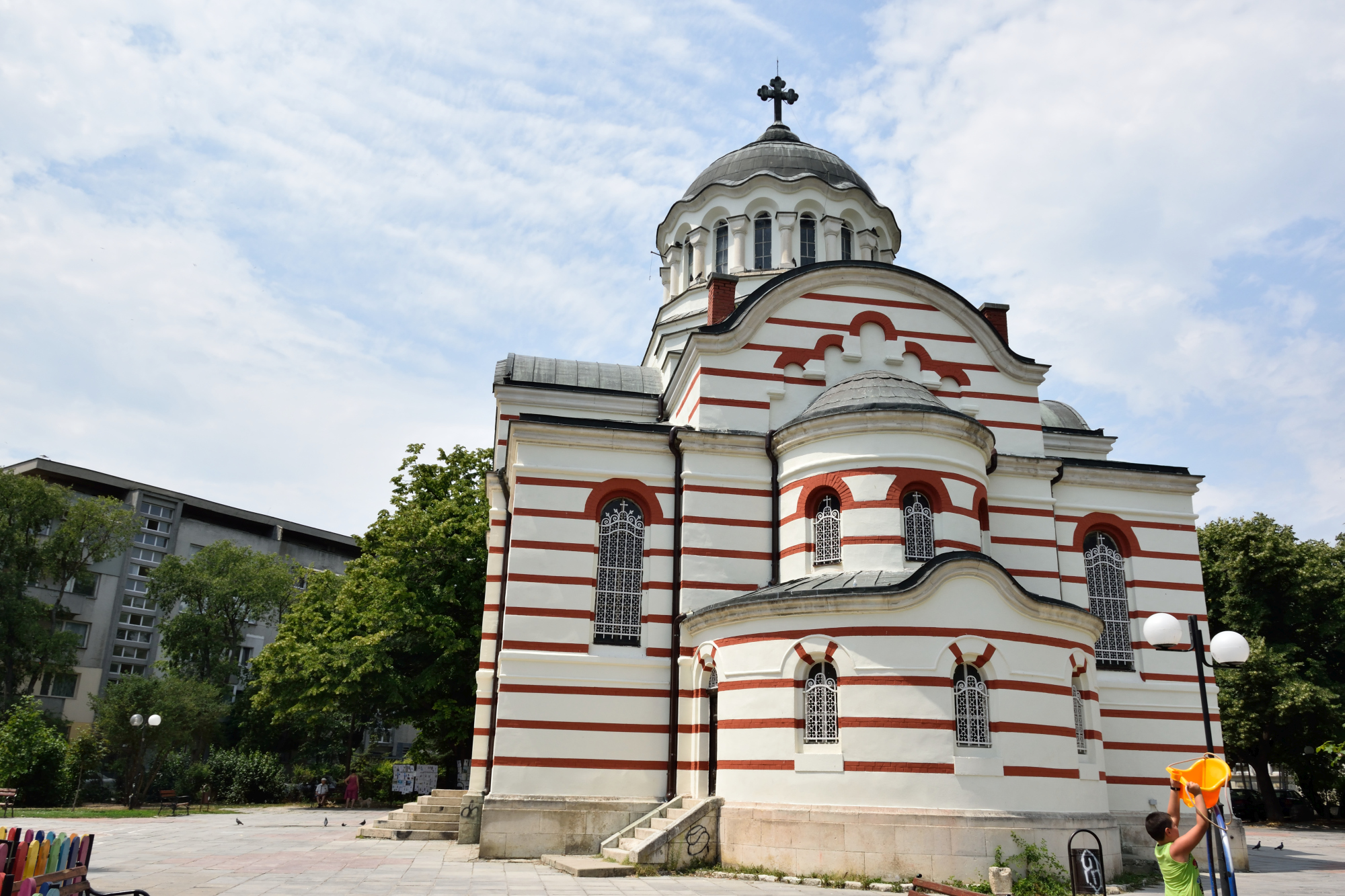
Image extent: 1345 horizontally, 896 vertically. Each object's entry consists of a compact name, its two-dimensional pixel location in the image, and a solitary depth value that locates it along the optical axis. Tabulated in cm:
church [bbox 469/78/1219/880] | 1459
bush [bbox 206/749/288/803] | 3425
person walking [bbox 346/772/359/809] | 3181
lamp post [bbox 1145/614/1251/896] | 997
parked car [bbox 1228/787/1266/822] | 3105
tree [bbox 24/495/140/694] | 3909
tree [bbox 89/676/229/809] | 3372
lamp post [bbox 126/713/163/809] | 2816
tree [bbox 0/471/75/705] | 3647
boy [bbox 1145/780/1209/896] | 623
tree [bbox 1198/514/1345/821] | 2819
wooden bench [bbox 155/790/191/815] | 2798
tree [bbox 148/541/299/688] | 4256
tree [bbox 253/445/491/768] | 2706
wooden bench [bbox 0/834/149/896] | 769
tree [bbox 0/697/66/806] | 2709
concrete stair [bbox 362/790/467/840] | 1927
